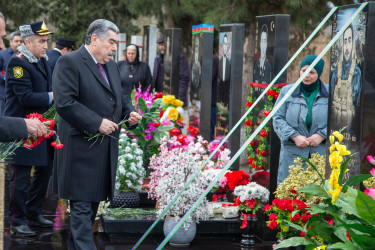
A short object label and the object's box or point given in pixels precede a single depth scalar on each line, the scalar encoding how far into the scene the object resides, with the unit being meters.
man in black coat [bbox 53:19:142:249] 5.06
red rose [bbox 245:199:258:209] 6.38
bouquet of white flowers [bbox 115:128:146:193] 7.54
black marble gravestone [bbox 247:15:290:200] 7.00
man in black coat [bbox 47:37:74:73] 9.97
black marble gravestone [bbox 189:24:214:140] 10.09
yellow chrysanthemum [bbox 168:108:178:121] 9.30
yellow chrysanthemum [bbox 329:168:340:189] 3.67
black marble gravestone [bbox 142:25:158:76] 15.27
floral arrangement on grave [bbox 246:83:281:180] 7.22
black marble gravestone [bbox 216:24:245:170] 8.71
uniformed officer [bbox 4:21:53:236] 6.53
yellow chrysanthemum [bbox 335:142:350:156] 3.66
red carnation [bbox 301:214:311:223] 4.63
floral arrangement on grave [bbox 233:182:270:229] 6.31
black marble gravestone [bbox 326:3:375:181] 4.56
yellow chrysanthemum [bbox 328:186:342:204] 3.58
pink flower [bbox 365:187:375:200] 3.31
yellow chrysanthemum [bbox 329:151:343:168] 3.65
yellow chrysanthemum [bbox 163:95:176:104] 9.73
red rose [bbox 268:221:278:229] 4.79
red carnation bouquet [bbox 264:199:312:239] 4.66
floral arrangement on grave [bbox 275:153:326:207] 4.99
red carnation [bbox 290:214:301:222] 4.70
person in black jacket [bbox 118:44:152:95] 13.40
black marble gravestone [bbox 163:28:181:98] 12.98
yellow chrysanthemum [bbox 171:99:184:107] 9.88
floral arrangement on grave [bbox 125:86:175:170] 8.43
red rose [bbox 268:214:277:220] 4.85
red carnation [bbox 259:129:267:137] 7.27
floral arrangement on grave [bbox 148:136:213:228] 6.25
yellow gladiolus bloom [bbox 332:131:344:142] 3.74
